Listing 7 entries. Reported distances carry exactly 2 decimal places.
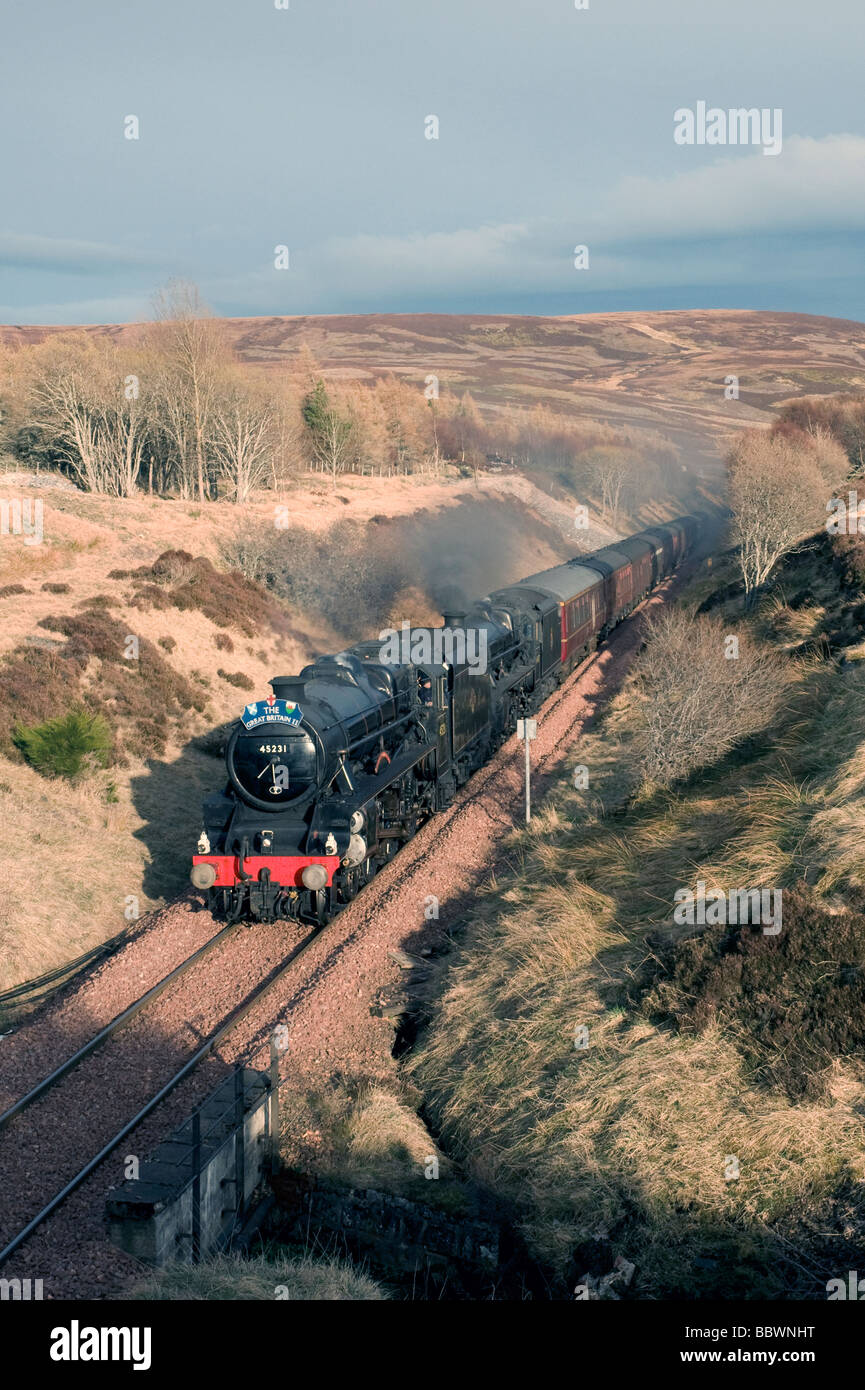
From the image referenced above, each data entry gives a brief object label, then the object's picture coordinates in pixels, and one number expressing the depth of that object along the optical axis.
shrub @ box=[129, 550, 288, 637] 35.72
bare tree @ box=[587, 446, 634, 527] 83.81
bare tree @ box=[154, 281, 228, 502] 52.97
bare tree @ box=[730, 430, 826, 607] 32.97
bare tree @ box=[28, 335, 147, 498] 52.16
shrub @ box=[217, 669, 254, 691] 32.94
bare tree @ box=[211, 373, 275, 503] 56.31
